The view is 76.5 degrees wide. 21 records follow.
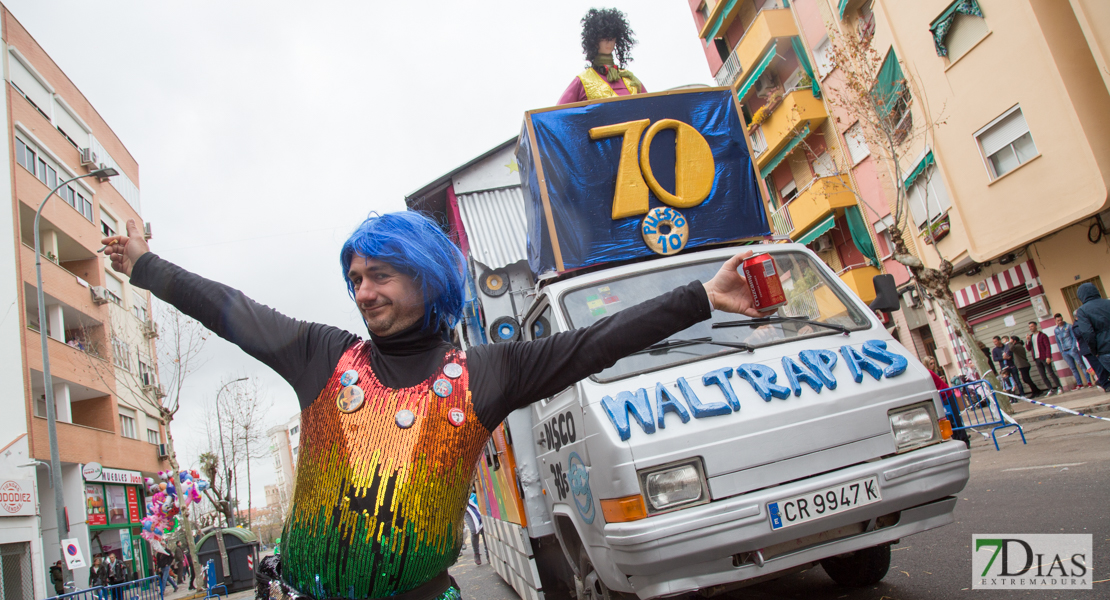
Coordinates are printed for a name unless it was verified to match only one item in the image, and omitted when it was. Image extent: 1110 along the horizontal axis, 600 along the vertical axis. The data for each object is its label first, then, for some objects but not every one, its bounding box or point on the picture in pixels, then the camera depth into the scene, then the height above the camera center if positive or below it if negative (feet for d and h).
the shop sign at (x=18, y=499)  61.57 +5.70
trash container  55.72 -2.85
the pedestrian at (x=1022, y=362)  52.65 -2.30
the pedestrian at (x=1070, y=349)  46.96 -1.95
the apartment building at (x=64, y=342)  67.10 +22.51
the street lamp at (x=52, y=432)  53.36 +9.49
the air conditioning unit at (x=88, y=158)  93.56 +49.79
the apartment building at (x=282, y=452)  313.32 +23.78
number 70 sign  17.08 +5.82
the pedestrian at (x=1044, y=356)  49.83 -2.10
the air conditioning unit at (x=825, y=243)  89.40 +16.21
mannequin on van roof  21.52 +11.95
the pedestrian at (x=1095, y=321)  31.01 -0.35
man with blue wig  5.59 +0.65
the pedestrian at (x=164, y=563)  73.61 -3.29
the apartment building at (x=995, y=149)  44.65 +13.22
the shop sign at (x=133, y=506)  91.91 +4.04
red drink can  6.81 +0.99
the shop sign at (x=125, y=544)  86.53 -0.47
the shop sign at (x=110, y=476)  69.92 +7.52
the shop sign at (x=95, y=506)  78.01 +4.38
